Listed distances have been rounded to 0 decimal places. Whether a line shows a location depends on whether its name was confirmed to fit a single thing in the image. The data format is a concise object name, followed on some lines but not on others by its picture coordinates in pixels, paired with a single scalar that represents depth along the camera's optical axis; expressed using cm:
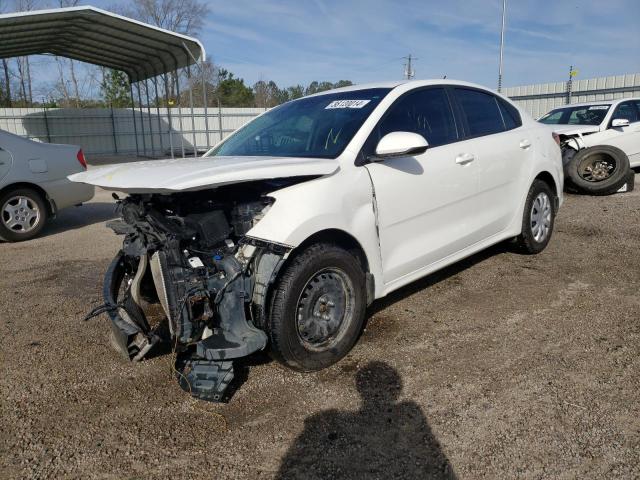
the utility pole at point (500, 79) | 2456
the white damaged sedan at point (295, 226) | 278
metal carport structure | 1305
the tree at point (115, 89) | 3281
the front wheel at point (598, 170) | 871
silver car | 673
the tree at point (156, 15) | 3756
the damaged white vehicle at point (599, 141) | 878
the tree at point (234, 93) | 4447
